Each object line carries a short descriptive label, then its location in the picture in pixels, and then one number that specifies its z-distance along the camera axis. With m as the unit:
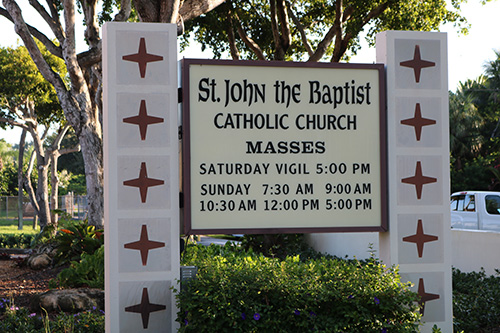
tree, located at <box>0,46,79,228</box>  27.56
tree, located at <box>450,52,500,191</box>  30.39
